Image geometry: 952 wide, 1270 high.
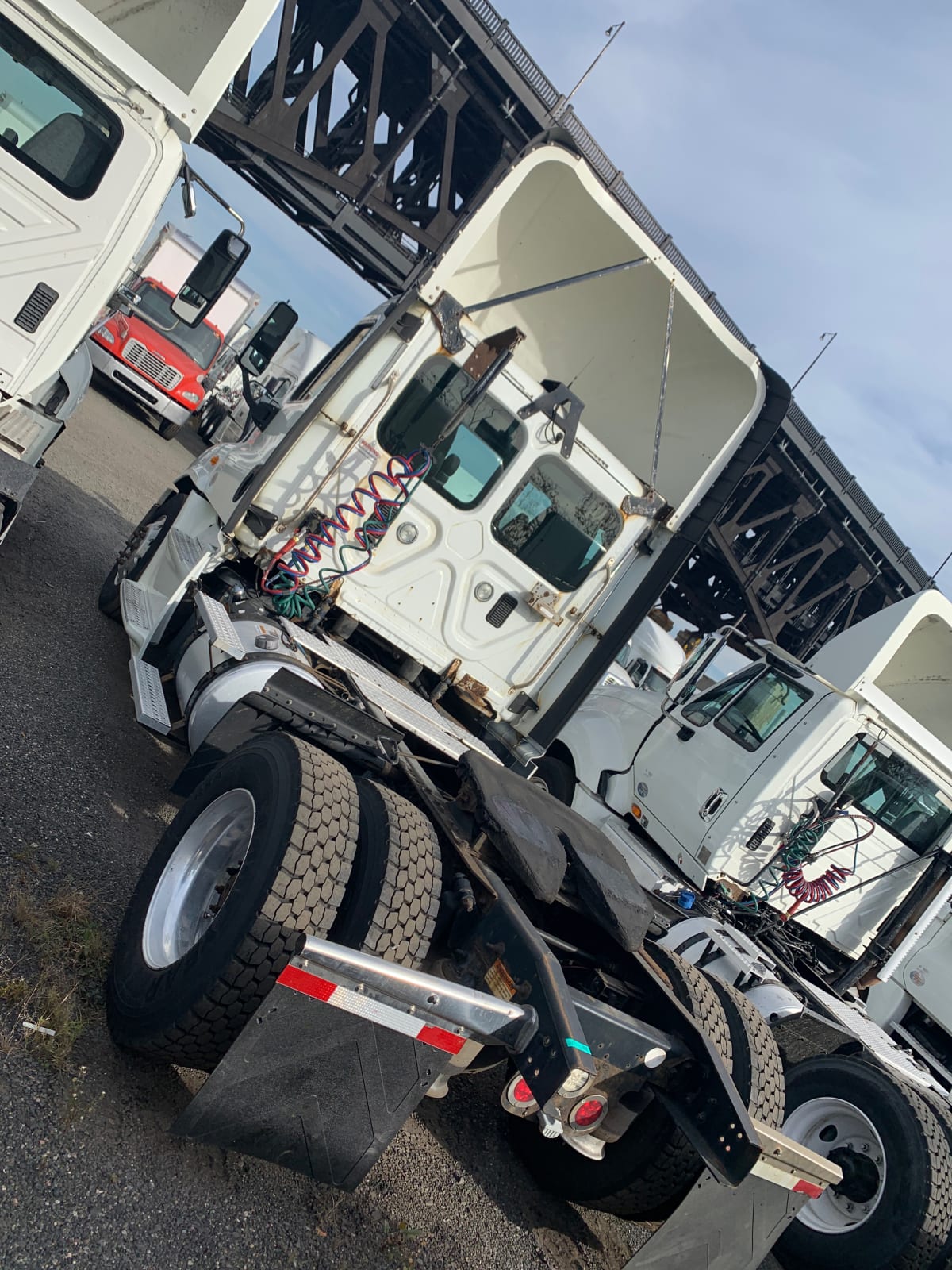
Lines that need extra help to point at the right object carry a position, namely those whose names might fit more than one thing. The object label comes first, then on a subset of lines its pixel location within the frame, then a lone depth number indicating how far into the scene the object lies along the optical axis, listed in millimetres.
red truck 15488
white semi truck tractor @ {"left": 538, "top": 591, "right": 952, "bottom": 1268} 6223
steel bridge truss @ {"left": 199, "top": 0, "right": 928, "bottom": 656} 11531
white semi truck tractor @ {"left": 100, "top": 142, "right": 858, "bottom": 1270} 2453
